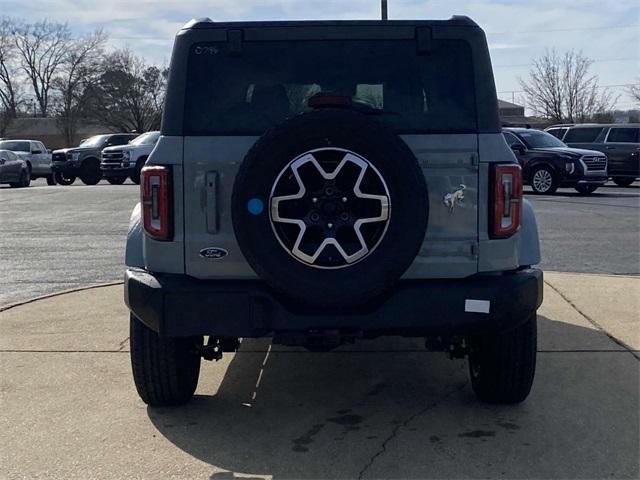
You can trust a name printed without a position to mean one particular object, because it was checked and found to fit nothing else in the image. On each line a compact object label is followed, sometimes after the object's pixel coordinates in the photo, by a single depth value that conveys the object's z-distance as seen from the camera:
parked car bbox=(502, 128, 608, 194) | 19.34
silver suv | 3.62
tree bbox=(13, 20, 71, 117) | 73.62
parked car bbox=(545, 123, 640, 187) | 22.88
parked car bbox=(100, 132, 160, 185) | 25.08
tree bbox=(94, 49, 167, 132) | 65.56
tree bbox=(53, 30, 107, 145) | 68.69
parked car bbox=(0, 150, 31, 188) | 25.86
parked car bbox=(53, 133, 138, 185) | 27.61
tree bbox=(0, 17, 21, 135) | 74.06
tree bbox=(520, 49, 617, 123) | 48.25
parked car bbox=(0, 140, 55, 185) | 30.09
